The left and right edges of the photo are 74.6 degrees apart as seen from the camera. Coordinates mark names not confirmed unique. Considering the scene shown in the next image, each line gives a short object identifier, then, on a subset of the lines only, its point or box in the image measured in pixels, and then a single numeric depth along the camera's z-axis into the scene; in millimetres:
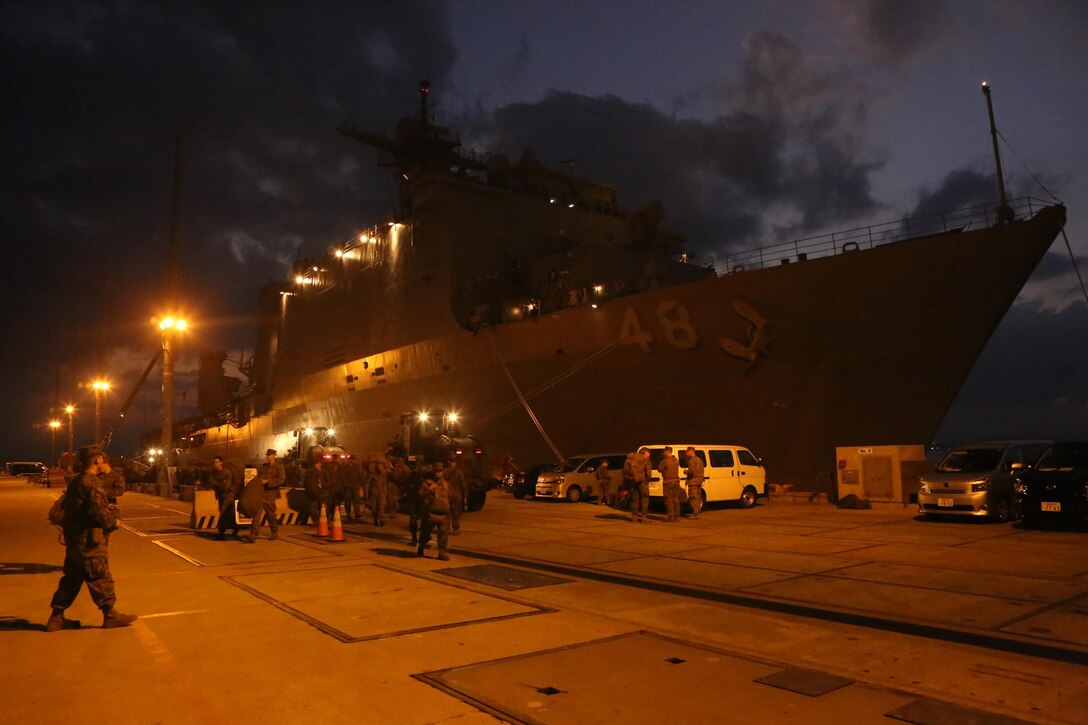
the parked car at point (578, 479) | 19406
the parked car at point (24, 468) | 51400
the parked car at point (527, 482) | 21022
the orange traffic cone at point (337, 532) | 12140
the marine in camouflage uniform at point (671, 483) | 13719
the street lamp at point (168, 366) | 22198
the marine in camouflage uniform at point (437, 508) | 9781
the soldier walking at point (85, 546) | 5750
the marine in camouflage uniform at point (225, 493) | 12844
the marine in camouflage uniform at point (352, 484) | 15320
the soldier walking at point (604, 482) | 18203
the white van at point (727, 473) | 15836
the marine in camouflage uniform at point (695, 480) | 14688
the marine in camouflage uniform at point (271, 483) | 12461
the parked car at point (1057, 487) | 11008
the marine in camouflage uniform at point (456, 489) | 11289
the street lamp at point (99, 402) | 36000
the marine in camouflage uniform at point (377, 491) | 14859
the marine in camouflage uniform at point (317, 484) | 13406
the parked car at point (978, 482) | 12578
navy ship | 15469
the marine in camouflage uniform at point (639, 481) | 13797
